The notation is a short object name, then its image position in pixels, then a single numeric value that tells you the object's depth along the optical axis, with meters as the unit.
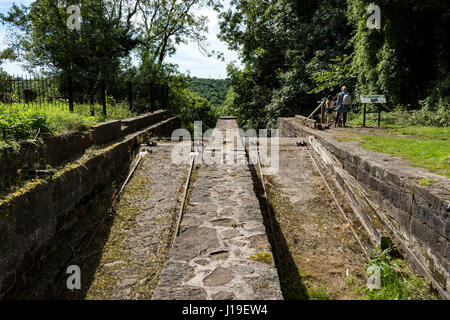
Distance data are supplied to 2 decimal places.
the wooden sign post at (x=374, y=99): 11.43
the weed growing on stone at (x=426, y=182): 4.41
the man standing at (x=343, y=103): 12.18
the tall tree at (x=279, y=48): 18.35
